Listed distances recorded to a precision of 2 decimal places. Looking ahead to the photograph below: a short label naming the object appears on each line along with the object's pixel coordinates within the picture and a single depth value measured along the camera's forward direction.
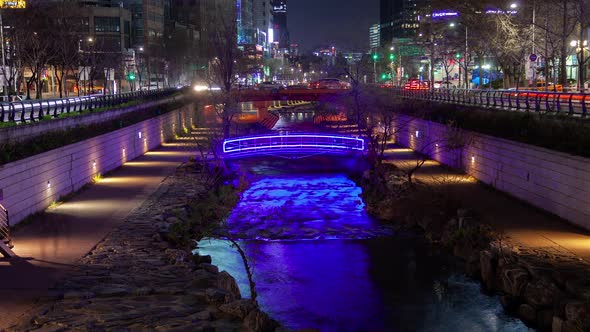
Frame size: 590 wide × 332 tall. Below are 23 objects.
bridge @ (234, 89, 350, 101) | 80.56
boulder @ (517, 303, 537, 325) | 19.36
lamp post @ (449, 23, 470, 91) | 68.25
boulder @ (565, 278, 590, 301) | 17.33
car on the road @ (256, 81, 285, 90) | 91.14
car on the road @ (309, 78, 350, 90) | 93.12
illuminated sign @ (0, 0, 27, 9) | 53.47
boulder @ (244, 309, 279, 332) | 15.83
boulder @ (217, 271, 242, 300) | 18.95
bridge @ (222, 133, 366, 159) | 52.09
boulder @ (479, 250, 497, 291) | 22.69
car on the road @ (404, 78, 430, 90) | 89.22
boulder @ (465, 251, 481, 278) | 24.33
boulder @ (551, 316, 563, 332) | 17.16
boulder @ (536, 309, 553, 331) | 18.65
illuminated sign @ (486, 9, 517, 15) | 64.25
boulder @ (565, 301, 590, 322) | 16.34
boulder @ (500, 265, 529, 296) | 20.45
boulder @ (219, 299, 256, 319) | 16.36
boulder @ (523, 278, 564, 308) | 18.61
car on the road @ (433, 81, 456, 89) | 96.50
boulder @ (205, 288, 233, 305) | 17.19
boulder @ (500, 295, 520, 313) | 20.53
